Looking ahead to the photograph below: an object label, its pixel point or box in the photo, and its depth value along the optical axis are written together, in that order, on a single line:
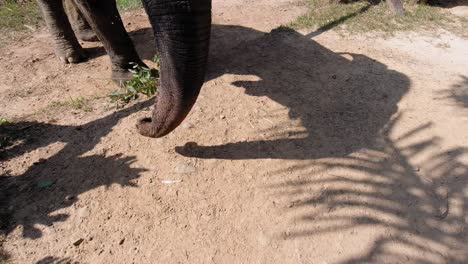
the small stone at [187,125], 3.57
